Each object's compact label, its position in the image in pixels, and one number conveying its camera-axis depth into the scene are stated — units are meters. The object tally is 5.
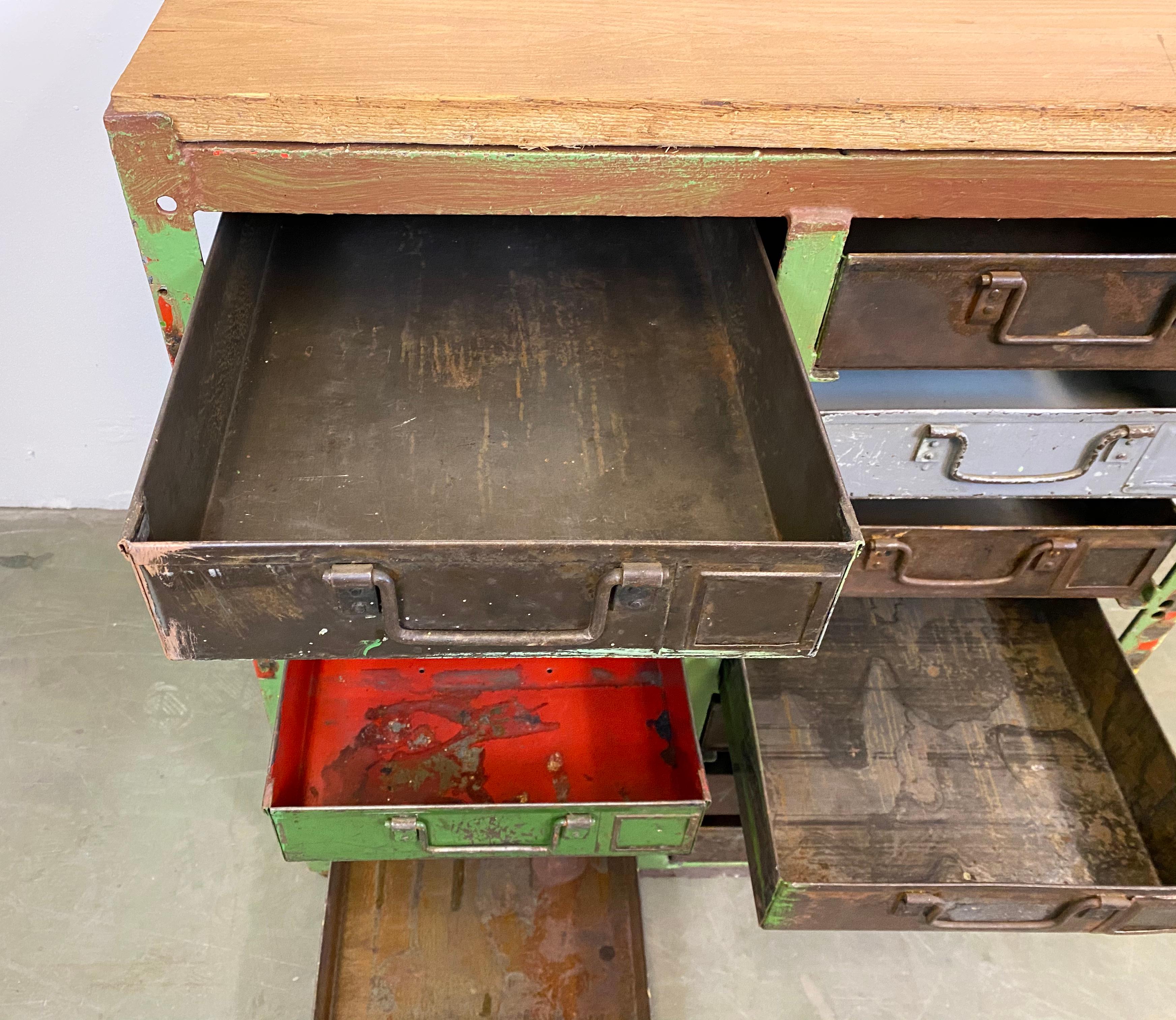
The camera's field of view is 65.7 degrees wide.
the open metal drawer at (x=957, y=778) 1.09
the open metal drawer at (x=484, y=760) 1.14
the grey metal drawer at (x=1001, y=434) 1.08
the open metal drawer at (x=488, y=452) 0.75
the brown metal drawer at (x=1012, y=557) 1.21
